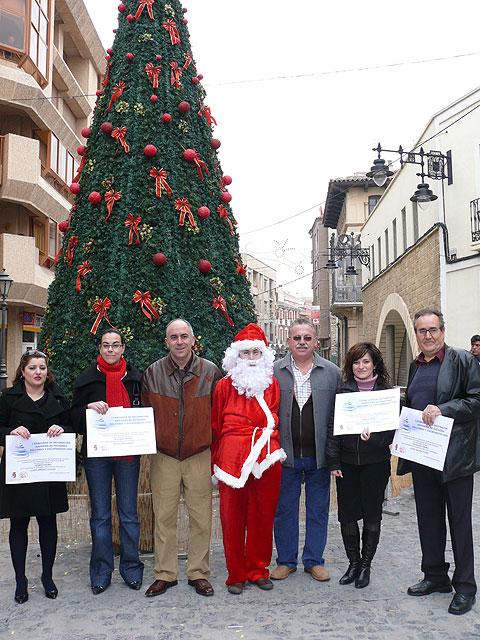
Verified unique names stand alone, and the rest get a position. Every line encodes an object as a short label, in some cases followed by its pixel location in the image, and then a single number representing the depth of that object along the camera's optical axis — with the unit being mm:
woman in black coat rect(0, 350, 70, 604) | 4191
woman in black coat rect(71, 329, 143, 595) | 4473
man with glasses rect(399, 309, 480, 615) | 4117
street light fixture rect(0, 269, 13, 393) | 13963
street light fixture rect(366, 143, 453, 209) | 13477
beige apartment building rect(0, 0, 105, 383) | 16984
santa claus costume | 4430
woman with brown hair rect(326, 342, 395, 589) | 4453
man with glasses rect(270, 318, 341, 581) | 4680
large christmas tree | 5738
